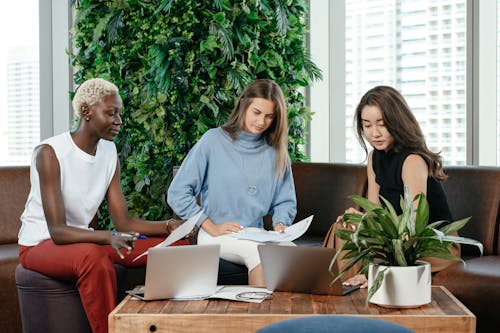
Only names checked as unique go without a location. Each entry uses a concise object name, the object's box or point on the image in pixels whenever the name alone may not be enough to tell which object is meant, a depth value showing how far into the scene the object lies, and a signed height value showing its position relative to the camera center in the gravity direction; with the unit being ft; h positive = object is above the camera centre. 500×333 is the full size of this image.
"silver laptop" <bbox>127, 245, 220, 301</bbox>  8.11 -1.22
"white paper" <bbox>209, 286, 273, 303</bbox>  8.28 -1.49
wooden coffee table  7.46 -1.54
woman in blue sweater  11.61 -0.17
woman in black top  10.62 +0.18
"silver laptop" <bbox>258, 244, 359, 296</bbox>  8.28 -1.20
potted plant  7.70 -0.90
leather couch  10.55 -0.93
